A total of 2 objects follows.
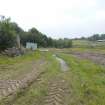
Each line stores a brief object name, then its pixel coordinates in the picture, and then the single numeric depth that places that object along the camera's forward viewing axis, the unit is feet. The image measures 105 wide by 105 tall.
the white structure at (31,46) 97.90
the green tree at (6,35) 58.59
